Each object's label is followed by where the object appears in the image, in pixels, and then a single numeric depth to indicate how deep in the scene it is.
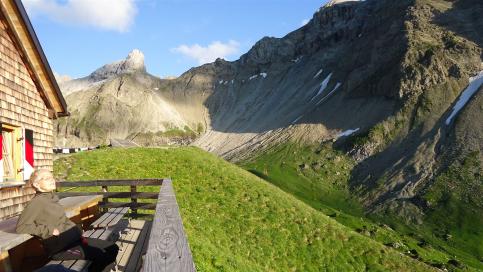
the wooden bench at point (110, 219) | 11.18
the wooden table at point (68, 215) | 7.26
